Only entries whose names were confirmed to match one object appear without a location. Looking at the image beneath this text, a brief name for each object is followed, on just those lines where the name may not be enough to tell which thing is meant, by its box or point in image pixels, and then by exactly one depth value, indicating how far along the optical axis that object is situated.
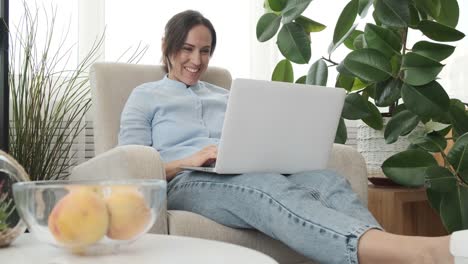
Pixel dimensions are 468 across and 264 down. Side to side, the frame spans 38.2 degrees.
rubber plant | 2.13
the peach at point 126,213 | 0.84
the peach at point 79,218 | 0.82
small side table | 2.27
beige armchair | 1.55
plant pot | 2.38
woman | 1.27
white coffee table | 0.83
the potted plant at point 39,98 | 2.44
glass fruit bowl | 0.82
